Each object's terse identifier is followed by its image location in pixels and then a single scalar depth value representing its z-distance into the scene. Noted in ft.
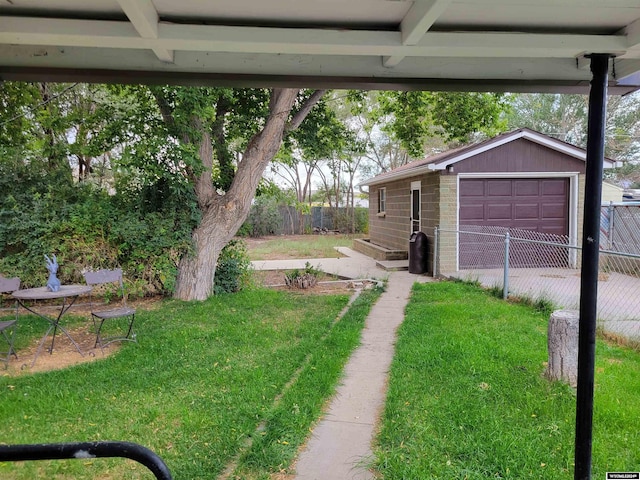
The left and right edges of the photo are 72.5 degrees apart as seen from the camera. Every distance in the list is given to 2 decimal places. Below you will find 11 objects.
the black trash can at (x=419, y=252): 34.76
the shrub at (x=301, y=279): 29.09
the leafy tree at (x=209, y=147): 21.81
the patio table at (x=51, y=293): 15.05
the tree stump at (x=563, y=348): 12.60
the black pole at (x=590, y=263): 6.17
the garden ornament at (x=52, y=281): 16.07
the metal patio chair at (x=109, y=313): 16.74
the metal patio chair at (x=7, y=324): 15.29
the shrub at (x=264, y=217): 72.69
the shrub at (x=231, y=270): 27.32
